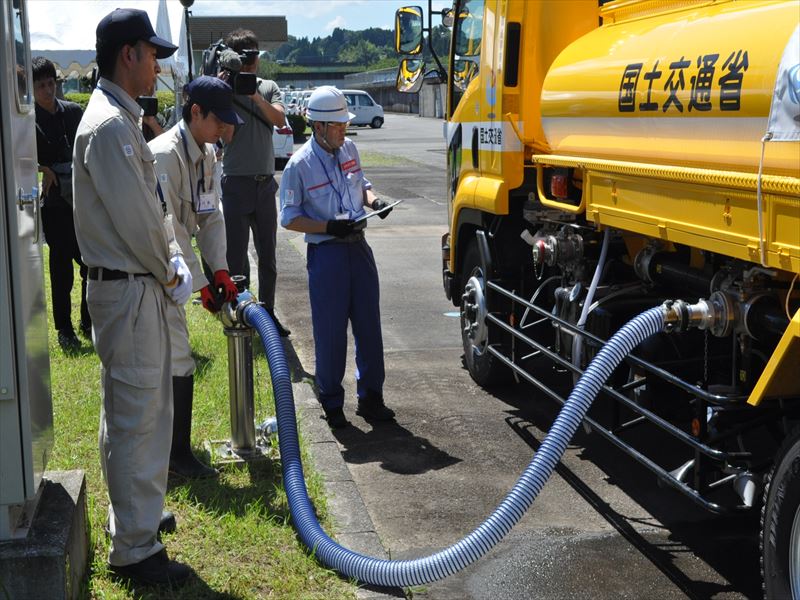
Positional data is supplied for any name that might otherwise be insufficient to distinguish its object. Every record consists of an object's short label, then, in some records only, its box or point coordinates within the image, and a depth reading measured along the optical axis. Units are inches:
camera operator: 314.7
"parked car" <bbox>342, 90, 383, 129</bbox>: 2021.4
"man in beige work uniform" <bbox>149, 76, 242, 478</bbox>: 198.5
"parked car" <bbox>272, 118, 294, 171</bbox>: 1008.9
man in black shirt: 302.8
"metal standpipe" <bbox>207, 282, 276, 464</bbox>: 209.2
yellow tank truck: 140.9
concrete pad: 139.1
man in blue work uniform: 241.3
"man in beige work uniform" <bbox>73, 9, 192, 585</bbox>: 148.2
